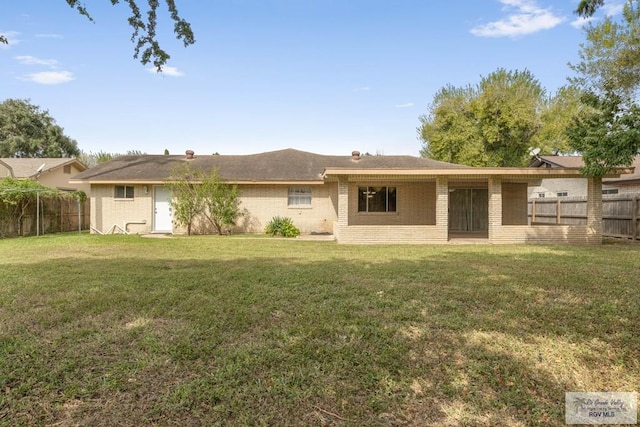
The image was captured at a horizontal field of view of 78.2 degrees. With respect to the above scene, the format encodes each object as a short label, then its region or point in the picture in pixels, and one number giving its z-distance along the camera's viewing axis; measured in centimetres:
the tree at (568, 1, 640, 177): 1167
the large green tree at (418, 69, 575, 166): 3050
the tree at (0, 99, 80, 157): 3950
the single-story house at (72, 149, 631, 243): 1706
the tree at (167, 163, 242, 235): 1627
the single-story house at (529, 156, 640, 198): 2139
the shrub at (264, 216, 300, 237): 1625
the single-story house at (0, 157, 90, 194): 2389
